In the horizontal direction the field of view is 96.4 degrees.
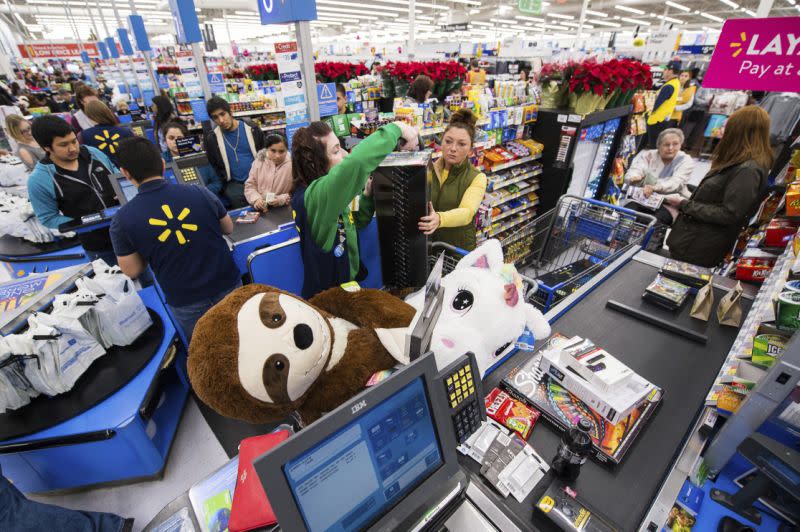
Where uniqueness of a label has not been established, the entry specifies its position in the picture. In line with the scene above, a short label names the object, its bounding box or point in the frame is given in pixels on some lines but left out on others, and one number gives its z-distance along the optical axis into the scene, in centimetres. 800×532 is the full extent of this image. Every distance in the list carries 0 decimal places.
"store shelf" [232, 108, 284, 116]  676
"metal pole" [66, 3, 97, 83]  1682
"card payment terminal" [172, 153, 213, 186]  302
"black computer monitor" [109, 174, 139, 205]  309
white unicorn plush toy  121
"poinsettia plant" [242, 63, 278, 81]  819
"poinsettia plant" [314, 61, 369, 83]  585
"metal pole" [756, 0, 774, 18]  581
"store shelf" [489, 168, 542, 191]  386
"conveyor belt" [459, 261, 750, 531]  102
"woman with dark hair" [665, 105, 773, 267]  245
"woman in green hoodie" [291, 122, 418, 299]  161
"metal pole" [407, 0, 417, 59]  1138
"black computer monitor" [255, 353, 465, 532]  72
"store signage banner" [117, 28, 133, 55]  1055
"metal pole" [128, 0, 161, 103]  741
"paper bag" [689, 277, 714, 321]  172
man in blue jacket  274
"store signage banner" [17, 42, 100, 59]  2074
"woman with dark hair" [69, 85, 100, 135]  538
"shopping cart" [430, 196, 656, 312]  229
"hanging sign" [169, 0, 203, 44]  452
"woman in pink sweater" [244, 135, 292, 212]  326
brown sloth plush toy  105
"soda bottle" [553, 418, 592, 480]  101
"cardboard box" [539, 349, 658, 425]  117
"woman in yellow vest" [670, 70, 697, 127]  781
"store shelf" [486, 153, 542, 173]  373
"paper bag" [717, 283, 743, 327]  167
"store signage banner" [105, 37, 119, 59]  1326
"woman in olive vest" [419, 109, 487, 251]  232
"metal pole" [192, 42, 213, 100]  494
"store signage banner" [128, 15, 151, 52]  737
